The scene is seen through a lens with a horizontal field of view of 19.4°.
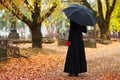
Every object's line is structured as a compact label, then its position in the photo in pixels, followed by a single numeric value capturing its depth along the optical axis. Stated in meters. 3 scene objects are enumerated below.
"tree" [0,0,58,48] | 19.02
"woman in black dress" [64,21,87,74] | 11.38
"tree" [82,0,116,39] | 34.09
